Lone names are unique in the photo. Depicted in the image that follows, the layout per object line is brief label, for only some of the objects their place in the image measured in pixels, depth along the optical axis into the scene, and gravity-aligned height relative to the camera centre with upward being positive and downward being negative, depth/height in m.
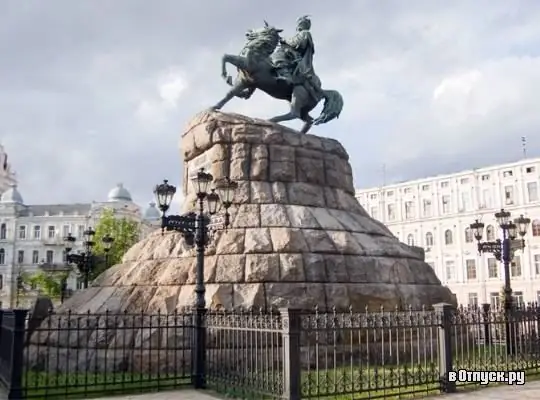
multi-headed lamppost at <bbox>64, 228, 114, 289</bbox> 22.84 +1.16
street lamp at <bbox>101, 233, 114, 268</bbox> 23.34 +1.81
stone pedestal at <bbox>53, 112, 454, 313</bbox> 14.00 +0.99
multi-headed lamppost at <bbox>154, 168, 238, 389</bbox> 11.47 +1.31
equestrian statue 18.70 +6.77
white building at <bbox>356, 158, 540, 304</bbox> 52.28 +6.54
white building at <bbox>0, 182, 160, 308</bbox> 79.31 +7.93
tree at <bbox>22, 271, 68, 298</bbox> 40.25 +0.42
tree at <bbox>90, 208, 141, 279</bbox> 43.62 +4.15
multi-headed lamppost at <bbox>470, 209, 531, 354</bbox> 16.98 +1.28
